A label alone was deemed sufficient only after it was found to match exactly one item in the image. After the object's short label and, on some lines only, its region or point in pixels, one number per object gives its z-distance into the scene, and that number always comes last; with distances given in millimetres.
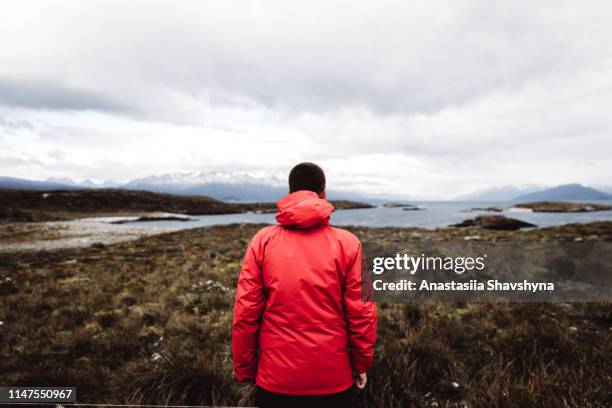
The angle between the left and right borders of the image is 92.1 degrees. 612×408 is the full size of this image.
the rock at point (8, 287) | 8953
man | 2615
